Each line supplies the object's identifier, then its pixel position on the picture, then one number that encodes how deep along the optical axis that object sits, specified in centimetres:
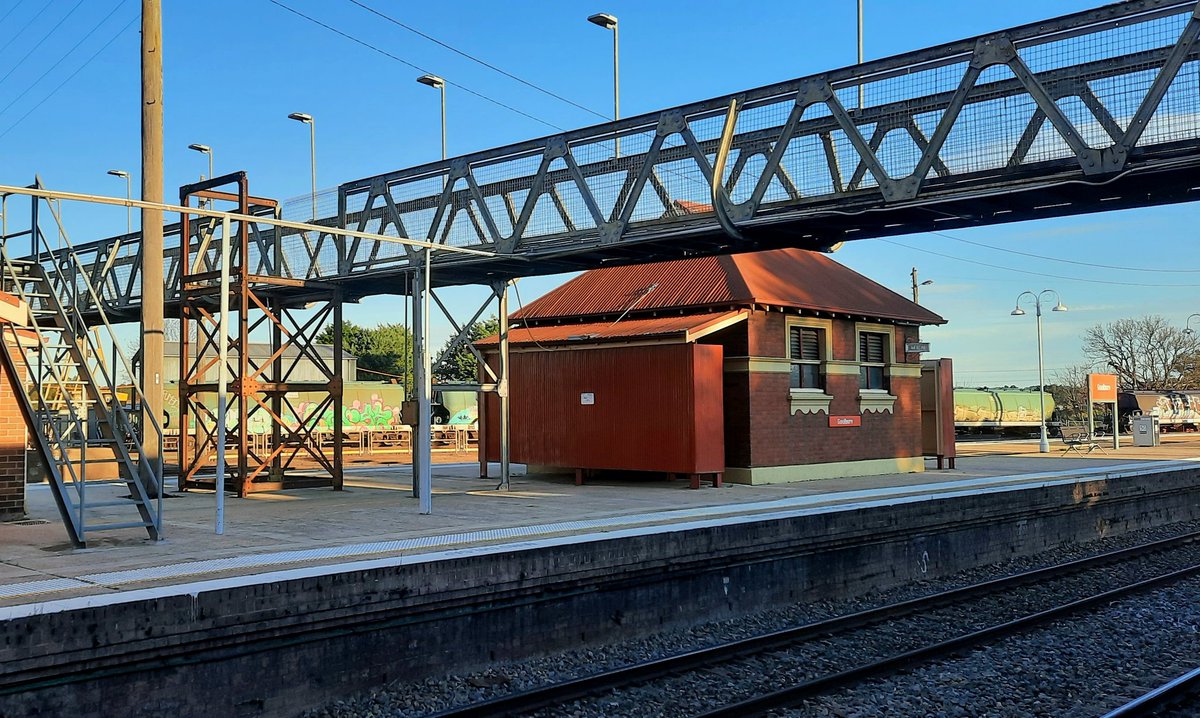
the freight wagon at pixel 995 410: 5244
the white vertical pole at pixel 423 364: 1421
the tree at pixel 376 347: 7512
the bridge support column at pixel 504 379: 1658
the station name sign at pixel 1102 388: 3566
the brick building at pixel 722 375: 1811
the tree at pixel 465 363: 6132
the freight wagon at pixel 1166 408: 5366
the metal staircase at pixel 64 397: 1038
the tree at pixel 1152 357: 7225
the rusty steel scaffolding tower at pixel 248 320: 1698
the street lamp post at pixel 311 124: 2377
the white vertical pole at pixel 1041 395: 3489
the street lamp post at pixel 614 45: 1820
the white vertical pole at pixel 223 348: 1165
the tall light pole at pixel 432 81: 2078
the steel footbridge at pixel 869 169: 1025
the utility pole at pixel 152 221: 1558
